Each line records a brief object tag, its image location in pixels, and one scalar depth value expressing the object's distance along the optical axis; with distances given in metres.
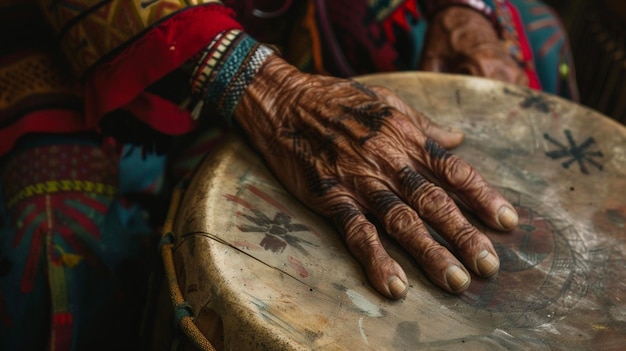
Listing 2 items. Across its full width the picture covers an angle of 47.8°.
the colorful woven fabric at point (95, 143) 0.95
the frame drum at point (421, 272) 0.72
